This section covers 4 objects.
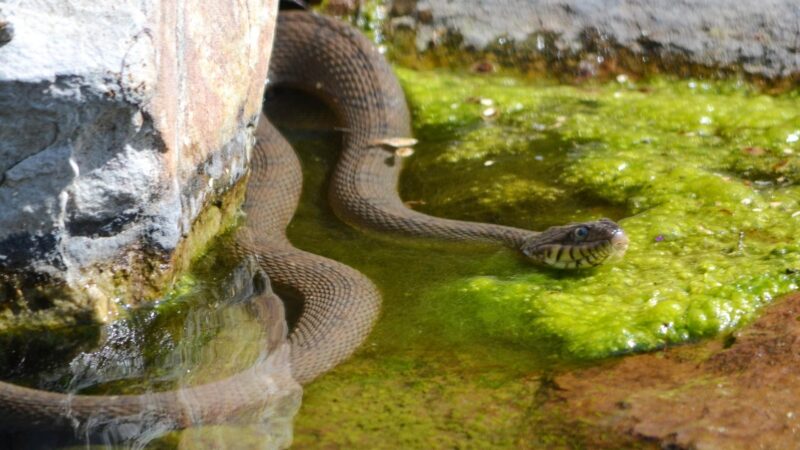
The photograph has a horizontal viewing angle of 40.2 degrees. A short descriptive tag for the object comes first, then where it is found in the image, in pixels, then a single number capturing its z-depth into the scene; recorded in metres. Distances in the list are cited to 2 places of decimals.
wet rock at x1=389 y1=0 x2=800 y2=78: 5.86
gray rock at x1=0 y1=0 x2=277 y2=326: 3.17
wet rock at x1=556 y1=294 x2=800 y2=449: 2.93
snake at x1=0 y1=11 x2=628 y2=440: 3.38
